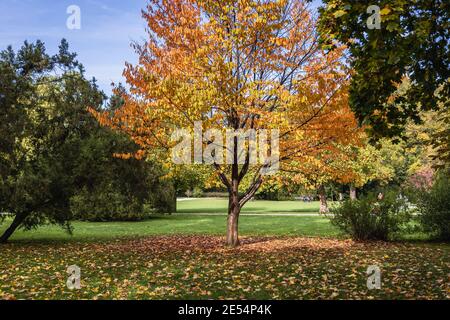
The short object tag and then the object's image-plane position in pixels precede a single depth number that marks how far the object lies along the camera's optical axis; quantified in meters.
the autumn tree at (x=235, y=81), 11.11
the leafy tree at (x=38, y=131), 13.68
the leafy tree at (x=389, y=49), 6.95
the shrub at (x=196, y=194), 69.37
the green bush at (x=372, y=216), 14.90
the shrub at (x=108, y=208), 28.94
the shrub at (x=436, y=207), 14.68
